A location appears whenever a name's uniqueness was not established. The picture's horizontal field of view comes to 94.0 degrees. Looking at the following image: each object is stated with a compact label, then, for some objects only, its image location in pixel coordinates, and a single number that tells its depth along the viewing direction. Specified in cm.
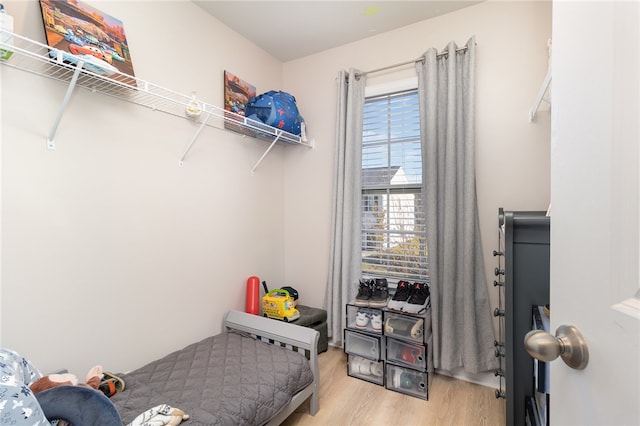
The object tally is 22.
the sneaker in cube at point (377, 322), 219
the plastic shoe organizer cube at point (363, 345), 219
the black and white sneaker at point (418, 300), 217
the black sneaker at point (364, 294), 229
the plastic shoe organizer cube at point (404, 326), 207
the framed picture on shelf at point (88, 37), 134
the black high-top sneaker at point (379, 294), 225
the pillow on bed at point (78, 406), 84
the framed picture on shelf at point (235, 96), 232
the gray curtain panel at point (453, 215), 206
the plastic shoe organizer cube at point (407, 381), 202
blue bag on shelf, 232
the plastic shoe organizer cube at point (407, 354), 203
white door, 36
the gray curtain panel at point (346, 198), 253
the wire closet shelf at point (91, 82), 127
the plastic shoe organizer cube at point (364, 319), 219
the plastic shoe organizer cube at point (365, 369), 219
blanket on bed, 135
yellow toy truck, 230
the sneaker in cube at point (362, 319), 227
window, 240
